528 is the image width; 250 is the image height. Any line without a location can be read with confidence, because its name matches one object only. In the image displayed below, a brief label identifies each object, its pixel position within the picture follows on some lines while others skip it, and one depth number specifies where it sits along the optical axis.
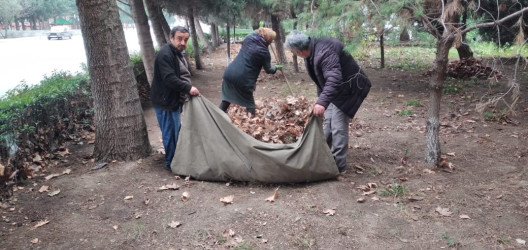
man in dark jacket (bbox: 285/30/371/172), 3.81
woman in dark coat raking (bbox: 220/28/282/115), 5.12
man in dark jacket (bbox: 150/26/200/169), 4.12
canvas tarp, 3.92
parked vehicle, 32.97
